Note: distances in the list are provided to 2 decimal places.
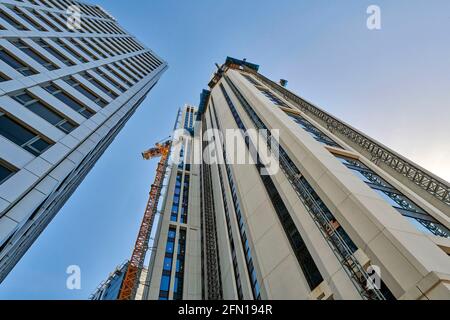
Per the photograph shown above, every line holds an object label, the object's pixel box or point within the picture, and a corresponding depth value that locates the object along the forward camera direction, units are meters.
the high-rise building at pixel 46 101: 11.34
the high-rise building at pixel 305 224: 11.42
